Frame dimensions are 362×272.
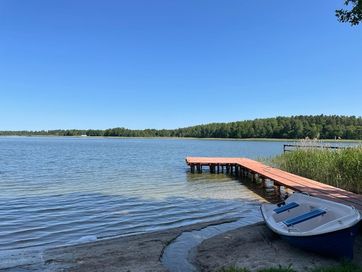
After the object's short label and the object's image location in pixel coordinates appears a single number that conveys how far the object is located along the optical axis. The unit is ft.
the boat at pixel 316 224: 19.21
